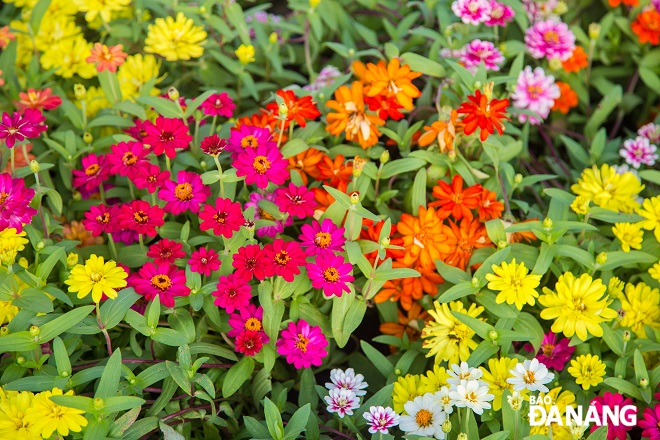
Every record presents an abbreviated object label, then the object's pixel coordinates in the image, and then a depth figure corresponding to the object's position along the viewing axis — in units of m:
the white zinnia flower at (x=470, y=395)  0.99
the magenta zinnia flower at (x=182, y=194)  1.06
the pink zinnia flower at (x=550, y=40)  1.24
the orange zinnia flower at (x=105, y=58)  1.16
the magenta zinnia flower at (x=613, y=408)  1.04
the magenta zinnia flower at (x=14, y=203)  1.04
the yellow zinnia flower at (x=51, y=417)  0.97
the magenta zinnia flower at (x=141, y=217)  1.05
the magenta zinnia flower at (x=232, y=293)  1.02
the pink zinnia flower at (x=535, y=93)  1.22
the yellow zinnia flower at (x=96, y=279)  1.01
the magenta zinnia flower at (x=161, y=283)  1.03
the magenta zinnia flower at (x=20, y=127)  1.06
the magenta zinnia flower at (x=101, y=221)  1.07
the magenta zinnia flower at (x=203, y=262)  1.04
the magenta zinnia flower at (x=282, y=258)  1.03
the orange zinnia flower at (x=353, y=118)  1.13
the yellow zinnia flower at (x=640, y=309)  1.10
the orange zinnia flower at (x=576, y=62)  1.27
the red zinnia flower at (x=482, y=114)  1.08
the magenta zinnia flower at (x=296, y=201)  1.05
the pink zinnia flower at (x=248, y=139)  1.08
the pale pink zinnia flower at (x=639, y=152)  1.21
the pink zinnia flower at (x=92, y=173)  1.11
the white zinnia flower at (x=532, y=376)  1.01
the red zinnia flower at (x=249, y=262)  1.03
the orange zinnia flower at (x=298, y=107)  1.10
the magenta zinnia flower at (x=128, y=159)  1.07
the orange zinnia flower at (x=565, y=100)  1.28
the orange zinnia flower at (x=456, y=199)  1.10
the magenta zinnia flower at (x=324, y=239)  1.05
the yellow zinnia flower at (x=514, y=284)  1.04
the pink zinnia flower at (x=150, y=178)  1.06
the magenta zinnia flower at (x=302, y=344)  1.05
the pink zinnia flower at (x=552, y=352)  1.09
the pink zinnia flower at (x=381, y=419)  1.01
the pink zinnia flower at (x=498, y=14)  1.20
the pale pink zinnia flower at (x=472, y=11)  1.19
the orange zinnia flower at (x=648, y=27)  1.27
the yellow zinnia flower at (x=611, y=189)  1.14
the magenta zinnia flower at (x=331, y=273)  1.03
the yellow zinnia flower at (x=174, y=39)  1.21
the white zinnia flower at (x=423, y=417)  1.02
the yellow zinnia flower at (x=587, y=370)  1.06
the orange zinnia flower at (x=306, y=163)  1.14
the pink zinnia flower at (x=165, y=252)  1.05
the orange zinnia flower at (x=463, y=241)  1.10
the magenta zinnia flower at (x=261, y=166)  1.05
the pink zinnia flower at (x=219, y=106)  1.12
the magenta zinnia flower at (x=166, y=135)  1.07
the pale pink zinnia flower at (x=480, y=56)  1.18
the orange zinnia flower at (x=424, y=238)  1.09
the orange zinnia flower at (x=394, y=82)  1.12
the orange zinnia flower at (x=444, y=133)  1.12
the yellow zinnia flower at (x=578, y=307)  1.05
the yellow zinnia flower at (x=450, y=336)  1.06
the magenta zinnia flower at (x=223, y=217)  1.03
